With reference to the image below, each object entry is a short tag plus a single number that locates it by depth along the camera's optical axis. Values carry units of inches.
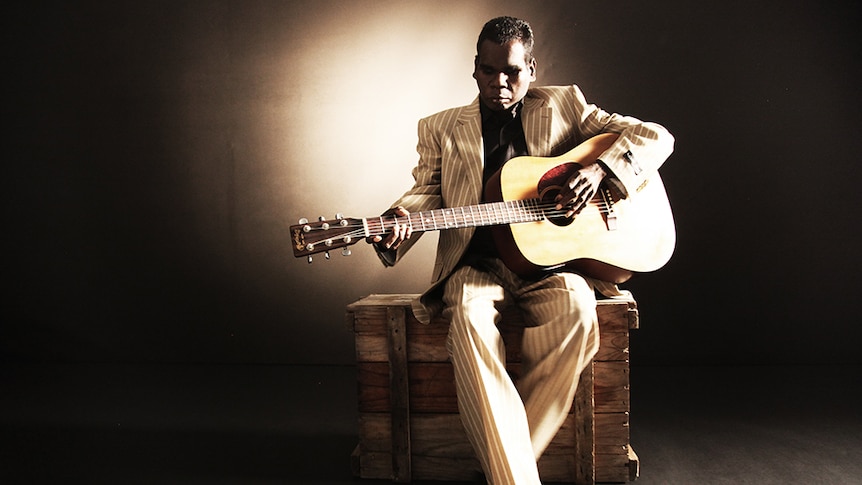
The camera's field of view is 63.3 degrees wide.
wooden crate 93.0
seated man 80.1
